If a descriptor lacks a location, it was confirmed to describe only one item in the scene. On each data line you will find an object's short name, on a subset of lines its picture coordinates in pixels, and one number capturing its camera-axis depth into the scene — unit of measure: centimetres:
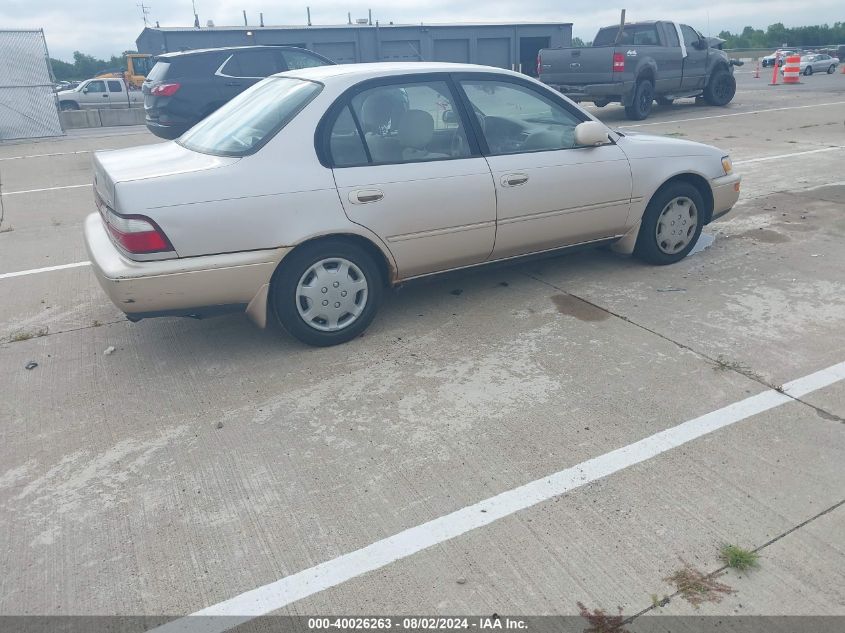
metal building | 3008
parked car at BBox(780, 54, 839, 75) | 3222
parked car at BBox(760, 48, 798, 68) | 4022
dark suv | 1144
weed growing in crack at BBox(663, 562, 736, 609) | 241
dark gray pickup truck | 1440
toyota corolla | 381
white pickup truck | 2856
